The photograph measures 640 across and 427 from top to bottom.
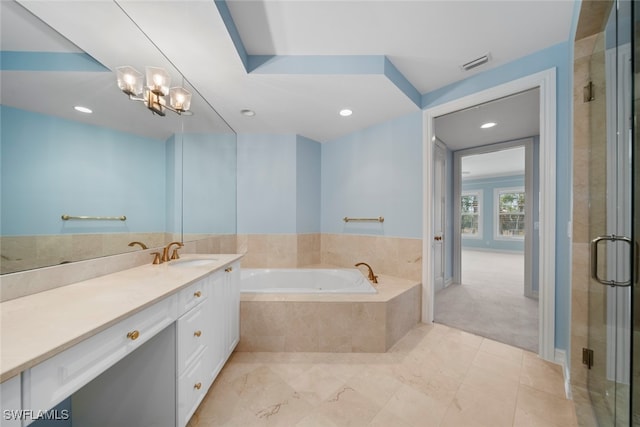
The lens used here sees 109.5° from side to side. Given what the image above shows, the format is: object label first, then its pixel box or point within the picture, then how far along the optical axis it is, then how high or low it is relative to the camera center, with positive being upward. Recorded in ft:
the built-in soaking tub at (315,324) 6.25 -3.06
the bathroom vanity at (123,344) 1.99 -1.56
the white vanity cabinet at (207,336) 3.85 -2.54
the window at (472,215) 24.61 -0.16
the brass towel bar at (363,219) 8.93 -0.25
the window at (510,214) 22.30 -0.03
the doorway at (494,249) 8.02 -3.05
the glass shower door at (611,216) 3.37 -0.04
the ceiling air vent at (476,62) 5.92 +4.10
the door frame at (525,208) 10.59 +0.41
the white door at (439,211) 10.95 +0.12
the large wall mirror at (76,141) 3.29 +1.33
